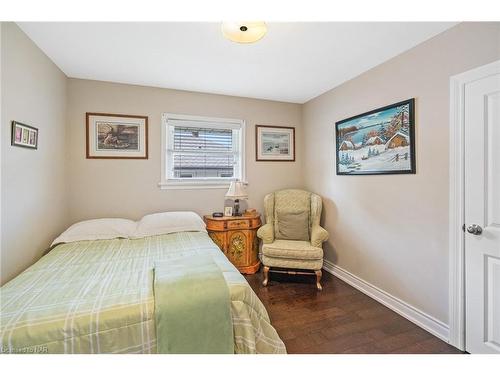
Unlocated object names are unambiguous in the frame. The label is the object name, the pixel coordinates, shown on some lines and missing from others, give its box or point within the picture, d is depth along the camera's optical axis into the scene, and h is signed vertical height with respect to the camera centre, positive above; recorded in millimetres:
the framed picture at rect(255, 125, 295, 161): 3426 +678
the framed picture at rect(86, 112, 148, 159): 2701 +619
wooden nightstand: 2906 -661
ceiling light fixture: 1441 +1015
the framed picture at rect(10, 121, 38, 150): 1663 +399
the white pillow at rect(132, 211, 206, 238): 2491 -429
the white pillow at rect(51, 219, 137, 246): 2236 -459
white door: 1495 -195
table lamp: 2998 -62
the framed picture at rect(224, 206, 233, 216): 3149 -348
